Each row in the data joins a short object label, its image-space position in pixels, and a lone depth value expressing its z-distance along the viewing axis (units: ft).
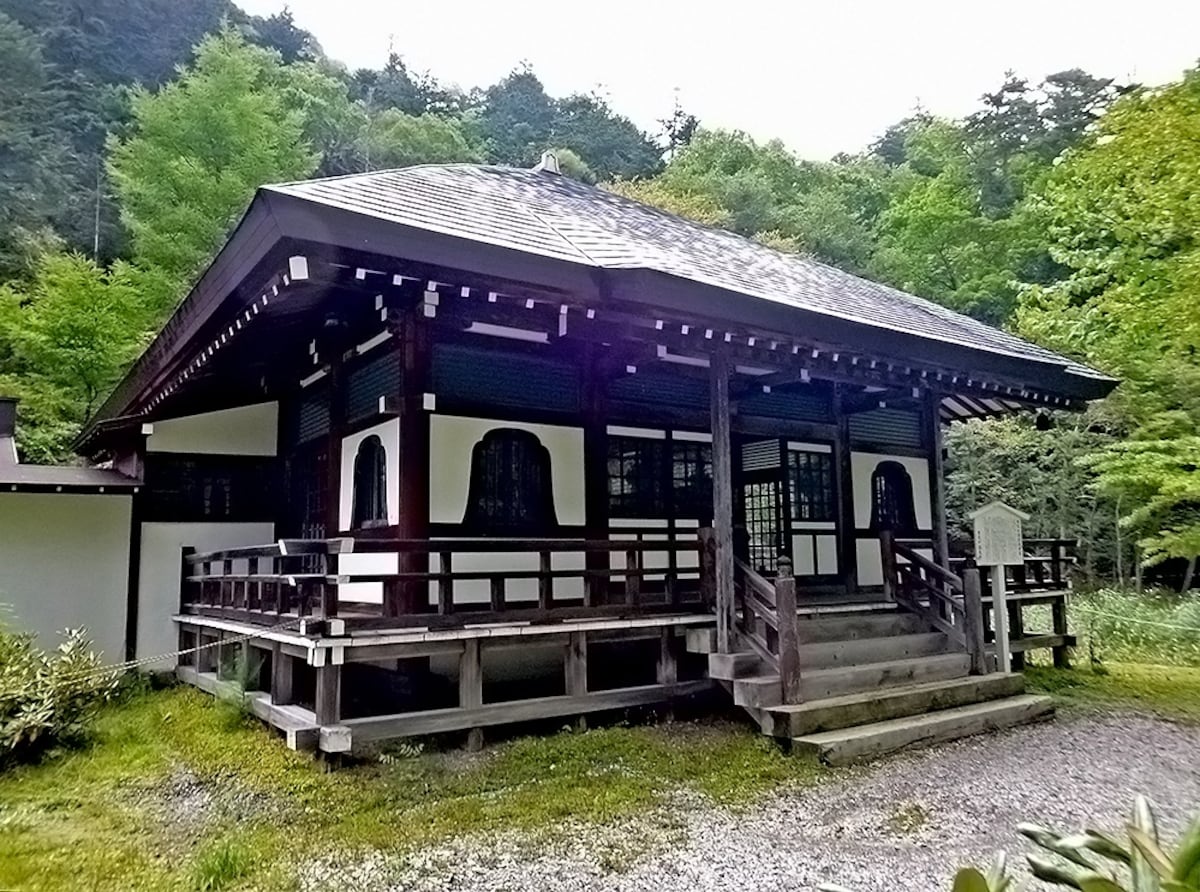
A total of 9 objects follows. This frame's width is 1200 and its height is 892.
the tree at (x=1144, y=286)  25.44
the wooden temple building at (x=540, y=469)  16.69
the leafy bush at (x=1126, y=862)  4.17
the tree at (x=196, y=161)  51.60
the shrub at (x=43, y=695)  18.12
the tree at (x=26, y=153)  58.65
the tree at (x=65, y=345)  45.57
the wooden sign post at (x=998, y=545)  23.98
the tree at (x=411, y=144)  82.99
